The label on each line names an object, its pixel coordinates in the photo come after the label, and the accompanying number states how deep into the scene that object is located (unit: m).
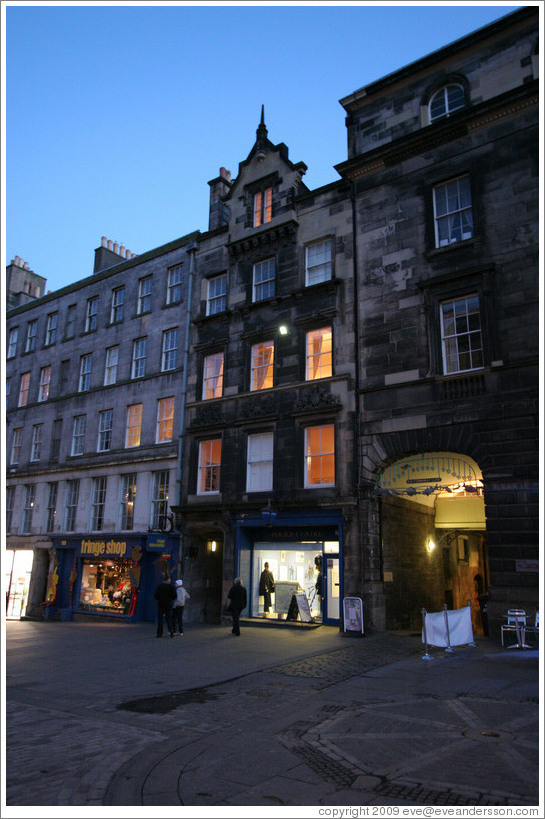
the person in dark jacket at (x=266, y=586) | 21.20
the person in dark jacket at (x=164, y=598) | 18.55
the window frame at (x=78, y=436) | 30.16
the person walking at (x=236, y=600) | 18.19
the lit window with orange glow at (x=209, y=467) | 23.70
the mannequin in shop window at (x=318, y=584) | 19.89
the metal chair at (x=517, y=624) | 14.24
